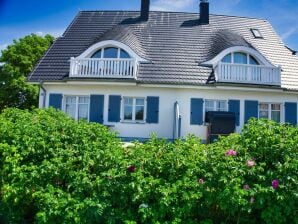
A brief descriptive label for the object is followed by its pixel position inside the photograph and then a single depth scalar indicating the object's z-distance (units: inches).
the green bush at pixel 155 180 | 166.2
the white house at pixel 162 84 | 651.5
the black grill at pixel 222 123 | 612.1
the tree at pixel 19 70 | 1130.7
